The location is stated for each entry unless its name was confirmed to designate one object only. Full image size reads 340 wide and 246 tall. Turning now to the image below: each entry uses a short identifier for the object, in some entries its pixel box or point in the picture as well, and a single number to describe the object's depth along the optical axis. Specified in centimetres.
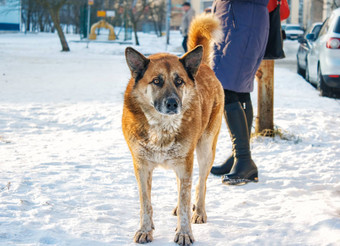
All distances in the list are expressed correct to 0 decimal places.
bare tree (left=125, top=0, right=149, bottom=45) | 3433
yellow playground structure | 3765
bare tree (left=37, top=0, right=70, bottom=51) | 2505
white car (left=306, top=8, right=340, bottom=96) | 938
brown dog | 312
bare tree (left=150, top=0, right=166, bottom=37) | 5497
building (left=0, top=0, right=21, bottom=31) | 4909
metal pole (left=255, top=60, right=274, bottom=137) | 620
